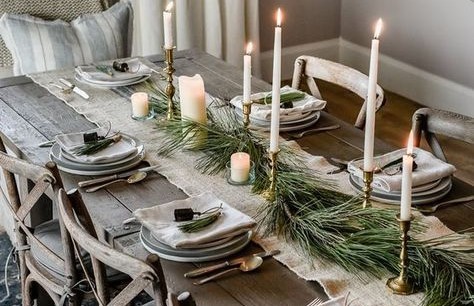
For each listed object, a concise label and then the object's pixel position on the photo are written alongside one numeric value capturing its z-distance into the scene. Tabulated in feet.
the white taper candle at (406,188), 8.06
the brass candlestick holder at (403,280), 8.28
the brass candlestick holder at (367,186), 9.04
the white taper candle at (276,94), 9.38
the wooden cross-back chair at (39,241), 9.60
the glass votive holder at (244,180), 10.21
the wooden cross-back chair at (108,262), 7.89
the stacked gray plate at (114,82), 12.77
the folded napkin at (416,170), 9.83
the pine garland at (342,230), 8.45
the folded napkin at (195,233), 8.94
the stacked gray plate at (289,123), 11.45
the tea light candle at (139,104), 11.77
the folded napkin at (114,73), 12.80
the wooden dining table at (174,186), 8.55
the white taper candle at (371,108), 8.73
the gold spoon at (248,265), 8.71
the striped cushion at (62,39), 14.84
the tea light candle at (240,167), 10.17
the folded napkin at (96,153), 10.50
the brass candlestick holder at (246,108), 10.29
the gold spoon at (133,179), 10.21
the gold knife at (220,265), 8.71
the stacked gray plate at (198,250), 8.89
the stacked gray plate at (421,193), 9.76
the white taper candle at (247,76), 10.19
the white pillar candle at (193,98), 10.90
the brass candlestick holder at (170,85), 11.53
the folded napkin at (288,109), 11.47
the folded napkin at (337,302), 8.29
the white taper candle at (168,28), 11.38
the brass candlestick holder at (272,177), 9.63
